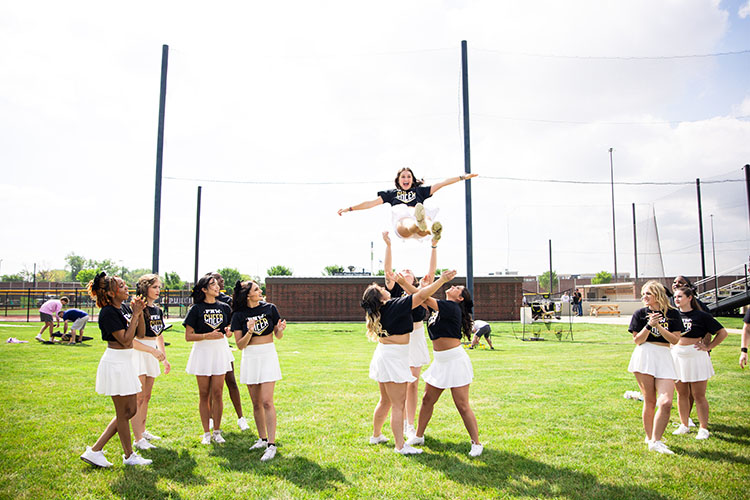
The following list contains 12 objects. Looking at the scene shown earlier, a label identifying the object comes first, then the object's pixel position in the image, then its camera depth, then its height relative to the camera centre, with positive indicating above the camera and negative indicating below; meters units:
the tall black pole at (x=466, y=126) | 16.66 +5.75
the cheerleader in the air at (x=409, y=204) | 4.31 +0.82
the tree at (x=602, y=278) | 84.38 +1.10
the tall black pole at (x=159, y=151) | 16.98 +4.97
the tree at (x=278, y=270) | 63.81 +1.93
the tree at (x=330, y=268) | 77.95 +2.76
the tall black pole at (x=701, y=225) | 34.62 +4.57
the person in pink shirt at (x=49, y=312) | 16.47 -1.03
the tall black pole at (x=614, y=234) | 56.44 +6.57
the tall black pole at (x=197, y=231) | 30.02 +3.45
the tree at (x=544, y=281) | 115.31 +0.75
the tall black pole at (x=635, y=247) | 59.38 +4.83
